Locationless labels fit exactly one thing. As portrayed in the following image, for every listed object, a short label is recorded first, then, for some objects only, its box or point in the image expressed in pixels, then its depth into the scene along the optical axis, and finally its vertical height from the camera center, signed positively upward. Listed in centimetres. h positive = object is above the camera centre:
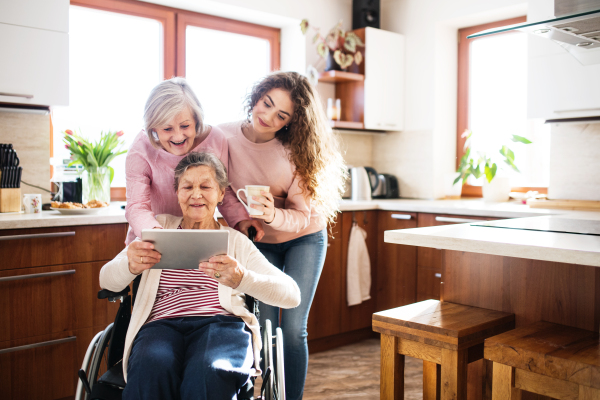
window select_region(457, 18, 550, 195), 366 +57
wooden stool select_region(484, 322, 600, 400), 137 -47
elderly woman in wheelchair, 138 -38
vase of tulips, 279 +13
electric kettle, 369 +0
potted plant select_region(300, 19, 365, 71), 371 +96
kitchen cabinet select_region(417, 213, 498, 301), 320 -50
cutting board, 302 -11
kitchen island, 148 -28
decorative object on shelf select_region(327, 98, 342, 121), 373 +51
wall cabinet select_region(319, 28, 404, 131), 380 +72
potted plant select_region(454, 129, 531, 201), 358 +10
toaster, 396 -3
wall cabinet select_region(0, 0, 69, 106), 248 +62
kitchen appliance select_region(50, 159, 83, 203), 285 +1
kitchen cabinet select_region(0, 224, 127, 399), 227 -54
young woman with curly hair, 193 +3
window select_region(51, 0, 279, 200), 309 +77
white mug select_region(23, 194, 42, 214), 260 -11
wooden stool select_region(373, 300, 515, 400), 160 -48
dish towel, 338 -53
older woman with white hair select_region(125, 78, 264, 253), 167 +11
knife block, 253 -9
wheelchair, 146 -53
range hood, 158 +50
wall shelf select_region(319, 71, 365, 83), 367 +75
